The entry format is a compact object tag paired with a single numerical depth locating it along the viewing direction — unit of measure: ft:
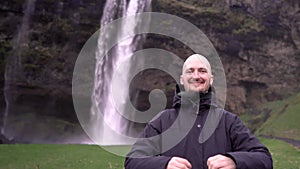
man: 7.38
